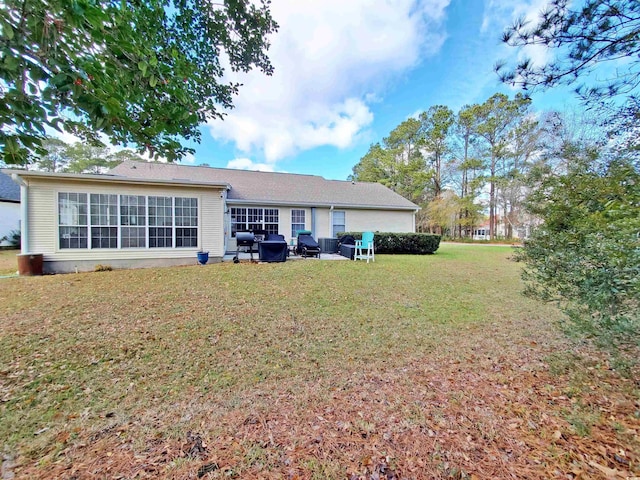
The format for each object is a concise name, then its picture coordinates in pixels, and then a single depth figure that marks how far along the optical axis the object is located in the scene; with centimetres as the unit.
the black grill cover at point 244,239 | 980
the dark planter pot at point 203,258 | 939
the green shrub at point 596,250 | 226
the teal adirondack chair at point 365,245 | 1049
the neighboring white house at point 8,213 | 1576
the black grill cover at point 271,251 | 974
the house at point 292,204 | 1296
